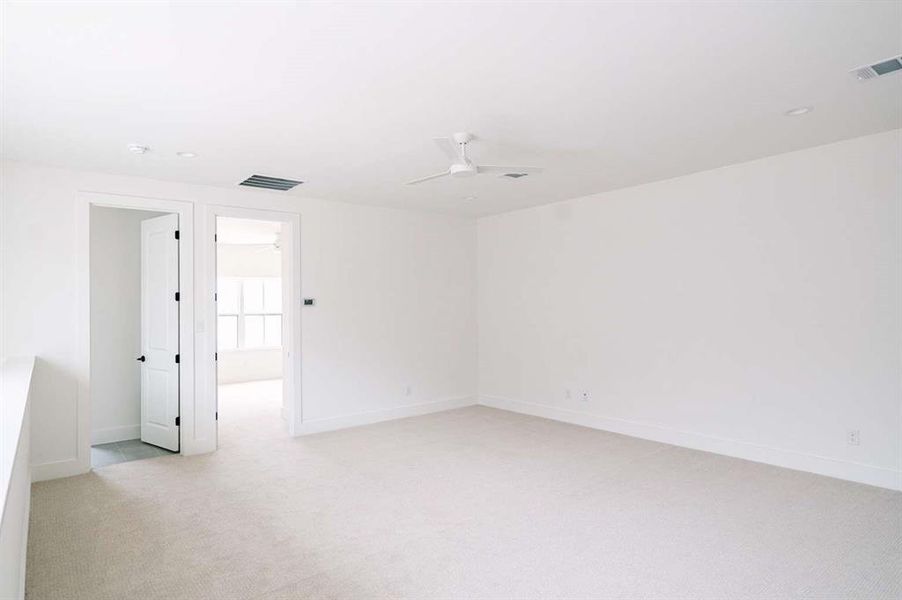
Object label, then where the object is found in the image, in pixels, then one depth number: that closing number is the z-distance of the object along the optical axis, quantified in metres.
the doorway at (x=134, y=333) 5.20
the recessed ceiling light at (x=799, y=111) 3.38
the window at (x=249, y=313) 9.96
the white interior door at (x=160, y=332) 5.17
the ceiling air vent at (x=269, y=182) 5.01
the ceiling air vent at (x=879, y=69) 2.71
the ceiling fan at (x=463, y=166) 3.62
